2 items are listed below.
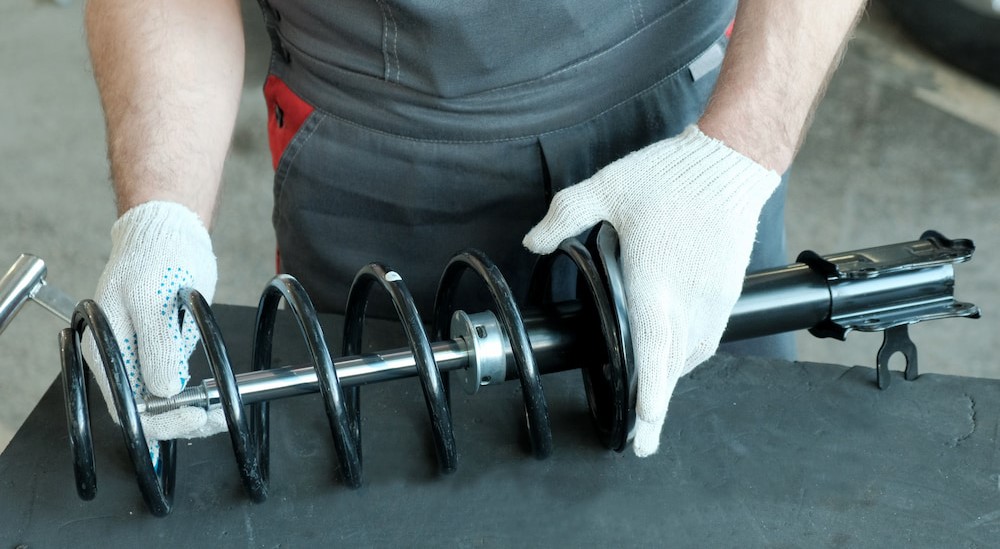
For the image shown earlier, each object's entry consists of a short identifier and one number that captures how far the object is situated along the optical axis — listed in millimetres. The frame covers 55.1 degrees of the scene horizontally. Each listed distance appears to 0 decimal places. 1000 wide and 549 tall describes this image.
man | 837
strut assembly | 702
